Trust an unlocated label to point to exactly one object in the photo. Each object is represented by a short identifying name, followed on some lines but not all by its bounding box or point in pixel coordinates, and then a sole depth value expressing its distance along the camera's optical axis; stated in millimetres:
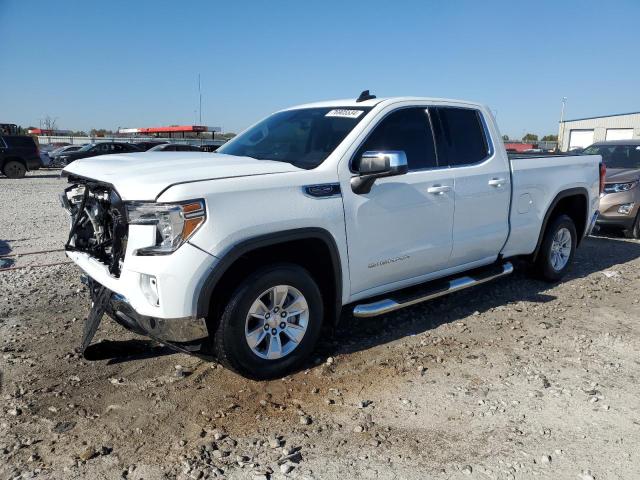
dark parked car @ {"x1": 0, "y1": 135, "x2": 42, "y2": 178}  20028
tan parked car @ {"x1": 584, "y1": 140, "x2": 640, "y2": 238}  8711
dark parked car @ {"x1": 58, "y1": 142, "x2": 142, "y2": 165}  23609
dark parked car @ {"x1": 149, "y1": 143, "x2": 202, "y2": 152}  20509
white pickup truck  3076
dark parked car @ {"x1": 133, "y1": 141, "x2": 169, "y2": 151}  23859
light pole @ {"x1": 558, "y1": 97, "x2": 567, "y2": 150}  48375
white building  40438
